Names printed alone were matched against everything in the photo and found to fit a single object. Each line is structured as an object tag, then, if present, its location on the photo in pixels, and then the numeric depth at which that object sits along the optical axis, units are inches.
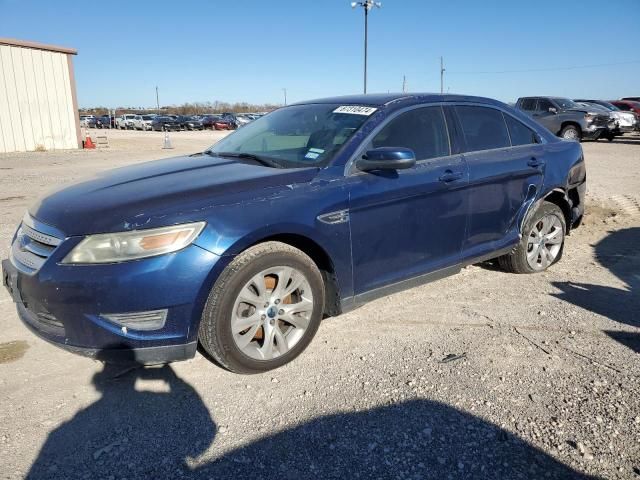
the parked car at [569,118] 749.3
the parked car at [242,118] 1837.8
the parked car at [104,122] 2134.1
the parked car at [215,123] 1776.6
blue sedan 100.1
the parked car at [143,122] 1844.2
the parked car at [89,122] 2167.8
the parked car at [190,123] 1817.2
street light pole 1141.1
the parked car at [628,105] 861.5
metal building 668.1
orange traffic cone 791.7
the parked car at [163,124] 1788.9
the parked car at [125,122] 1980.9
